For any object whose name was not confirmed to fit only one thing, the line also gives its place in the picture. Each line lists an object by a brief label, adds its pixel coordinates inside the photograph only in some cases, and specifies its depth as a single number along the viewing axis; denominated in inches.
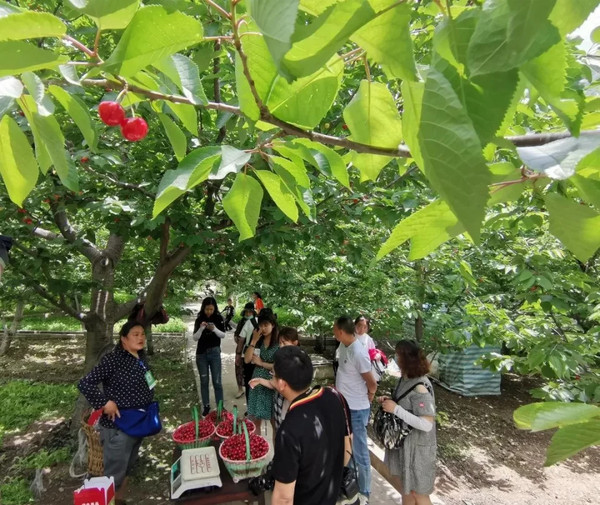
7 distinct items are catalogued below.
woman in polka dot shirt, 126.1
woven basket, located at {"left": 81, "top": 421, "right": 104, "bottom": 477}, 132.6
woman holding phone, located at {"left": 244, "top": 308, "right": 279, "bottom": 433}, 173.3
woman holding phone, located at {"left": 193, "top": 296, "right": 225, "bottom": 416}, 223.6
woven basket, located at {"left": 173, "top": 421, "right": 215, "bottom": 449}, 136.6
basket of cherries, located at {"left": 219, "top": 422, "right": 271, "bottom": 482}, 118.6
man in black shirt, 77.9
